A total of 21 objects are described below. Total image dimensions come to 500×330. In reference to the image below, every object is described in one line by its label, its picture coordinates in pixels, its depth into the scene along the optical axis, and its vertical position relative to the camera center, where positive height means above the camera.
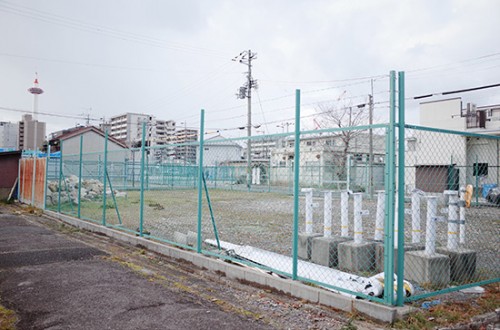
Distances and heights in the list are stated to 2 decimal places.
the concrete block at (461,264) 5.27 -1.22
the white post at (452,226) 5.57 -0.74
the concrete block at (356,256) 5.56 -1.20
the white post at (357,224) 5.69 -0.74
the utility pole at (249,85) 34.89 +8.57
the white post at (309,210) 6.41 -0.61
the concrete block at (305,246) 6.54 -1.24
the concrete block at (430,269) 4.90 -1.22
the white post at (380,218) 6.12 -0.70
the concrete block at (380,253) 5.61 -1.15
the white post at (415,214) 5.69 -0.59
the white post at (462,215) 6.26 -0.69
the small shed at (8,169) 18.41 +0.06
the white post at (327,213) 6.08 -0.61
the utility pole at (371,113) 24.54 +4.14
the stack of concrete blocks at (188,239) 7.25 -1.30
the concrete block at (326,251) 5.93 -1.21
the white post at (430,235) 5.08 -0.79
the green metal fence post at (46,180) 13.47 -0.34
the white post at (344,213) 6.24 -0.63
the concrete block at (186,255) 6.53 -1.45
